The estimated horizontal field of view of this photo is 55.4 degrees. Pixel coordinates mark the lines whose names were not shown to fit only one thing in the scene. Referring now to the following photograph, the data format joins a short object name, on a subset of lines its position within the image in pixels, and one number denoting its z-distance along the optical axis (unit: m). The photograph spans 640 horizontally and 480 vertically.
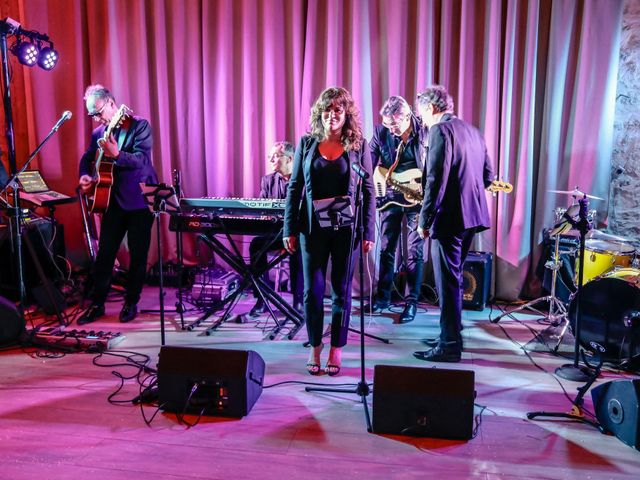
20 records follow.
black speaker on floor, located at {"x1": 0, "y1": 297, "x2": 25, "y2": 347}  3.95
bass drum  3.50
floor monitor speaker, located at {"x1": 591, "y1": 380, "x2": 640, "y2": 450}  2.59
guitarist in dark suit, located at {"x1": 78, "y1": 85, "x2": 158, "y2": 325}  4.33
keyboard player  4.54
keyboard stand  4.30
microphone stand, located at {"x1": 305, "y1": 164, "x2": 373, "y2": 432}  2.88
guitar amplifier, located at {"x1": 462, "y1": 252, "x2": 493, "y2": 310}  4.83
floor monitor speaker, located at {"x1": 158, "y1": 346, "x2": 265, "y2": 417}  2.90
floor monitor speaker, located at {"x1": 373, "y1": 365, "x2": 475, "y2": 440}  2.67
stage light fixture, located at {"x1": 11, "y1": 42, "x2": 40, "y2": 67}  4.46
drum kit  3.50
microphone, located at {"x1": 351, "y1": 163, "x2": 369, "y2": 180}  2.83
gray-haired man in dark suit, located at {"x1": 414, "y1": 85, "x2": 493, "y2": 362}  3.46
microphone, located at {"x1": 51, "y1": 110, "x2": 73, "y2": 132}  3.67
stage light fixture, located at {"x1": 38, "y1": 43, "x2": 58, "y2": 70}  4.52
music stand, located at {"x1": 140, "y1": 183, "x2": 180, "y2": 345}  3.46
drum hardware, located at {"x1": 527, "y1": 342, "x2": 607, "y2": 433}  2.88
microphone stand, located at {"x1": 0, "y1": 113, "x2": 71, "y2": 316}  3.80
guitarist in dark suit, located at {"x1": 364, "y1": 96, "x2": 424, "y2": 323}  4.61
